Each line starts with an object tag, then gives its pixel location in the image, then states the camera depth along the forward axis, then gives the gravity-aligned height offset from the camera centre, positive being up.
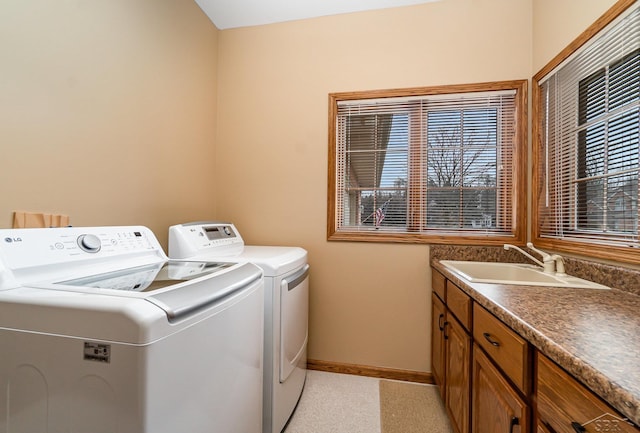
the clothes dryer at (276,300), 1.38 -0.47
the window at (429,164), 2.00 +0.41
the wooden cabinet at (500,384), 0.59 -0.50
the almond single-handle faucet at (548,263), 1.56 -0.26
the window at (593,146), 1.20 +0.39
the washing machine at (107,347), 0.63 -0.34
